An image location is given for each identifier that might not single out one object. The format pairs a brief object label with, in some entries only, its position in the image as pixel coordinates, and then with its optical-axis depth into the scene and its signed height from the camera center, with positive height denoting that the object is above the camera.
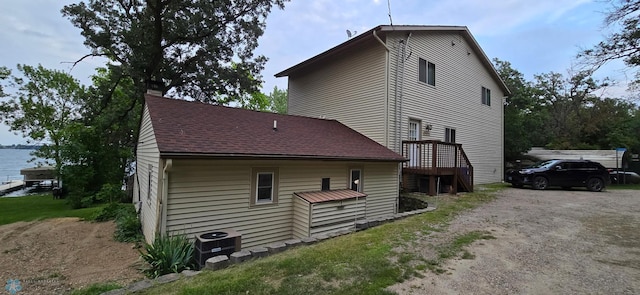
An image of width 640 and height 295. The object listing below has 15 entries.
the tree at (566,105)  22.80 +5.65
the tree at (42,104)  19.84 +3.22
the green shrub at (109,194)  10.99 -1.68
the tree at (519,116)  20.53 +3.89
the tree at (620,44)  8.76 +4.19
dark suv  12.78 -0.46
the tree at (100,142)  12.70 +0.42
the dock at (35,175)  28.08 -2.60
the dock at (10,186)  25.45 -3.77
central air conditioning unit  5.07 -1.67
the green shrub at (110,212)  9.55 -2.09
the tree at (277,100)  40.93 +8.12
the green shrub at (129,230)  7.47 -2.16
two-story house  11.02 +2.87
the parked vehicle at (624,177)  17.72 -0.67
